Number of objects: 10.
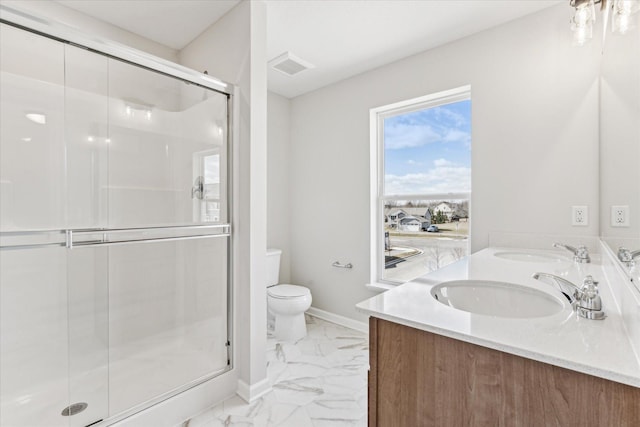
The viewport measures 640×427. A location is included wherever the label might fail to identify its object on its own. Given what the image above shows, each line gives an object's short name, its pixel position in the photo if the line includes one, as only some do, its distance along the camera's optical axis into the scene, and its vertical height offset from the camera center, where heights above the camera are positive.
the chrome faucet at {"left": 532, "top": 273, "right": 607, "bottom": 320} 0.82 -0.24
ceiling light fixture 1.31 +0.95
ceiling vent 2.50 +1.28
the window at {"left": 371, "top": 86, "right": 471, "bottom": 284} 2.44 +0.25
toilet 2.57 -0.83
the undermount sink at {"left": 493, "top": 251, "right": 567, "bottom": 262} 1.80 -0.27
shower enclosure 1.51 -0.10
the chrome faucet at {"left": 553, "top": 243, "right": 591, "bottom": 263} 1.56 -0.22
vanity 0.61 -0.35
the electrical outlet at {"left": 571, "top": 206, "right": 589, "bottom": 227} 1.82 -0.02
